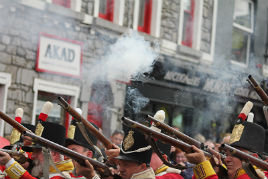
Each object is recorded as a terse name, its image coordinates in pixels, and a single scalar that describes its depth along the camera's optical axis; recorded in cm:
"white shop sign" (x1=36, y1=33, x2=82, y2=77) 2071
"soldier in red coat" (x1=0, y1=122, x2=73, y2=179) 975
